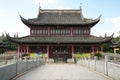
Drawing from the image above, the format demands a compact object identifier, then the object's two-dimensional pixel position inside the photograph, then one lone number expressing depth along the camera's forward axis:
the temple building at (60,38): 19.50
